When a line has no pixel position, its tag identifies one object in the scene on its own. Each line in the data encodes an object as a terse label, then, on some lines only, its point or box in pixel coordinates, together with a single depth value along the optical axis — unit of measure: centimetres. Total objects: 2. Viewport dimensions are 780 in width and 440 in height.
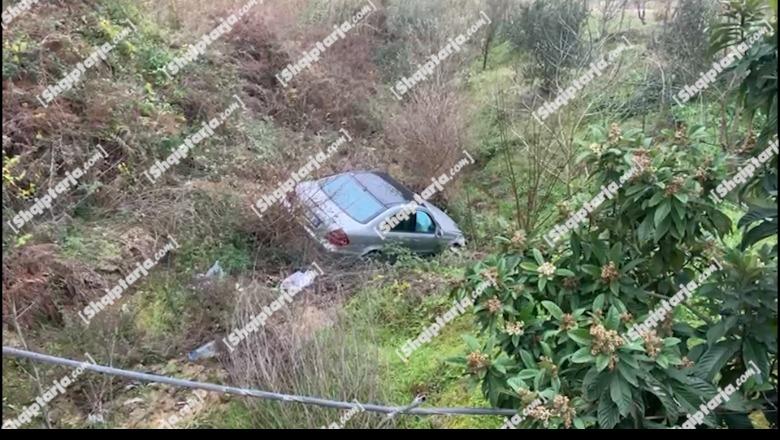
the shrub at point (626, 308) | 258
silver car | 809
